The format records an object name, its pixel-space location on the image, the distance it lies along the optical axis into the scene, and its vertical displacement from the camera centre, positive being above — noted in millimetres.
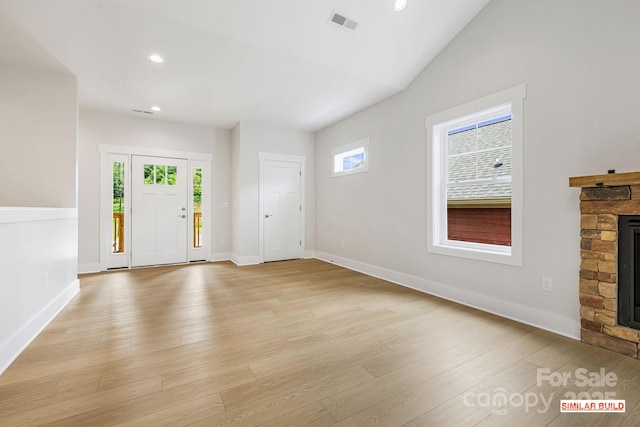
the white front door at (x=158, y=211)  5012 +24
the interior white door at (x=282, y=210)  5602 +53
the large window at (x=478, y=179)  2695 +389
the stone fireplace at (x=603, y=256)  1994 -323
